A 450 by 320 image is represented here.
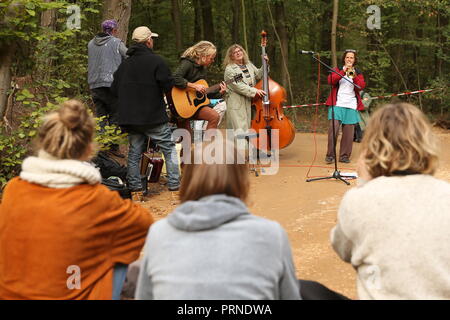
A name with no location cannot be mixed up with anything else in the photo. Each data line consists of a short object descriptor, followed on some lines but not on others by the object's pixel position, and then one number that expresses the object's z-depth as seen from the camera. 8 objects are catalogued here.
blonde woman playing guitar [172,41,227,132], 7.16
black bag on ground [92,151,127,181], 6.43
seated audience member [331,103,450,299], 2.19
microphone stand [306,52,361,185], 6.84
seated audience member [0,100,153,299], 2.37
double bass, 7.73
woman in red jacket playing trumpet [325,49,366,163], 7.94
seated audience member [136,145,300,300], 1.91
